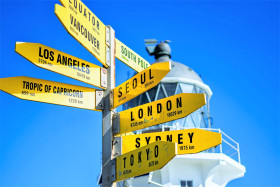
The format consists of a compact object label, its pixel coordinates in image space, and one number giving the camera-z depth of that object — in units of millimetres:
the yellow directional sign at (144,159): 4285
